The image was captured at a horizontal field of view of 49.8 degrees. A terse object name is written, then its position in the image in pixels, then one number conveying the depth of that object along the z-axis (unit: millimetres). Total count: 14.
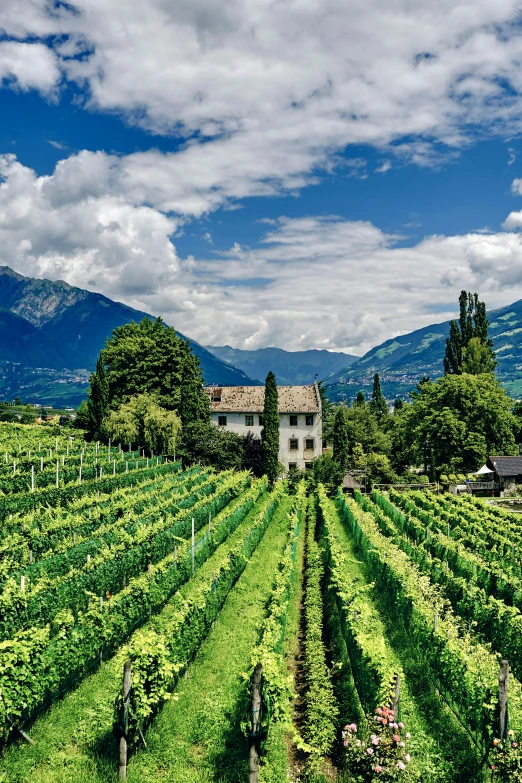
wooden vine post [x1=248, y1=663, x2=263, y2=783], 9270
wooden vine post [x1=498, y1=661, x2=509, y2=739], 9773
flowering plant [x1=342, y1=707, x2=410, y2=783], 8953
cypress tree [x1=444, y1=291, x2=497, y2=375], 72438
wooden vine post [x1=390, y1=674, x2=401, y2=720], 10422
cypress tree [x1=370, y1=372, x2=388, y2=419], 97162
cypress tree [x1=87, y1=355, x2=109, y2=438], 52991
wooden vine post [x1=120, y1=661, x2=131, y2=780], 9875
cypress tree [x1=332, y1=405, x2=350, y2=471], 57250
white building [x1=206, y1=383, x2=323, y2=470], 63188
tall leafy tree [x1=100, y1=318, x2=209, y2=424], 53781
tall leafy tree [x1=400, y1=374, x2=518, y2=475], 55406
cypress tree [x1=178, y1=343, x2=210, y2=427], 53062
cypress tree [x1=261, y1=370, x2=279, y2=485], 55031
